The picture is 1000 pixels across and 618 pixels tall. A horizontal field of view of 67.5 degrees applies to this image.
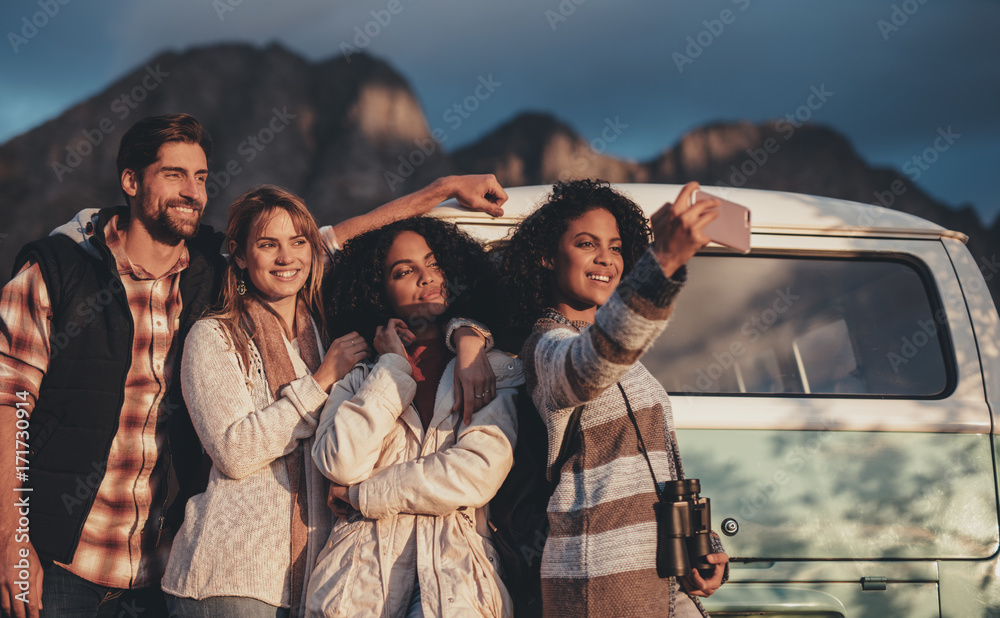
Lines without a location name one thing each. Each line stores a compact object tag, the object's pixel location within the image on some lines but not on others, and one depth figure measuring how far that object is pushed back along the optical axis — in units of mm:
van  2818
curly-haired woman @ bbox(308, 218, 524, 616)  2141
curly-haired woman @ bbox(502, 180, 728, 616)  1753
